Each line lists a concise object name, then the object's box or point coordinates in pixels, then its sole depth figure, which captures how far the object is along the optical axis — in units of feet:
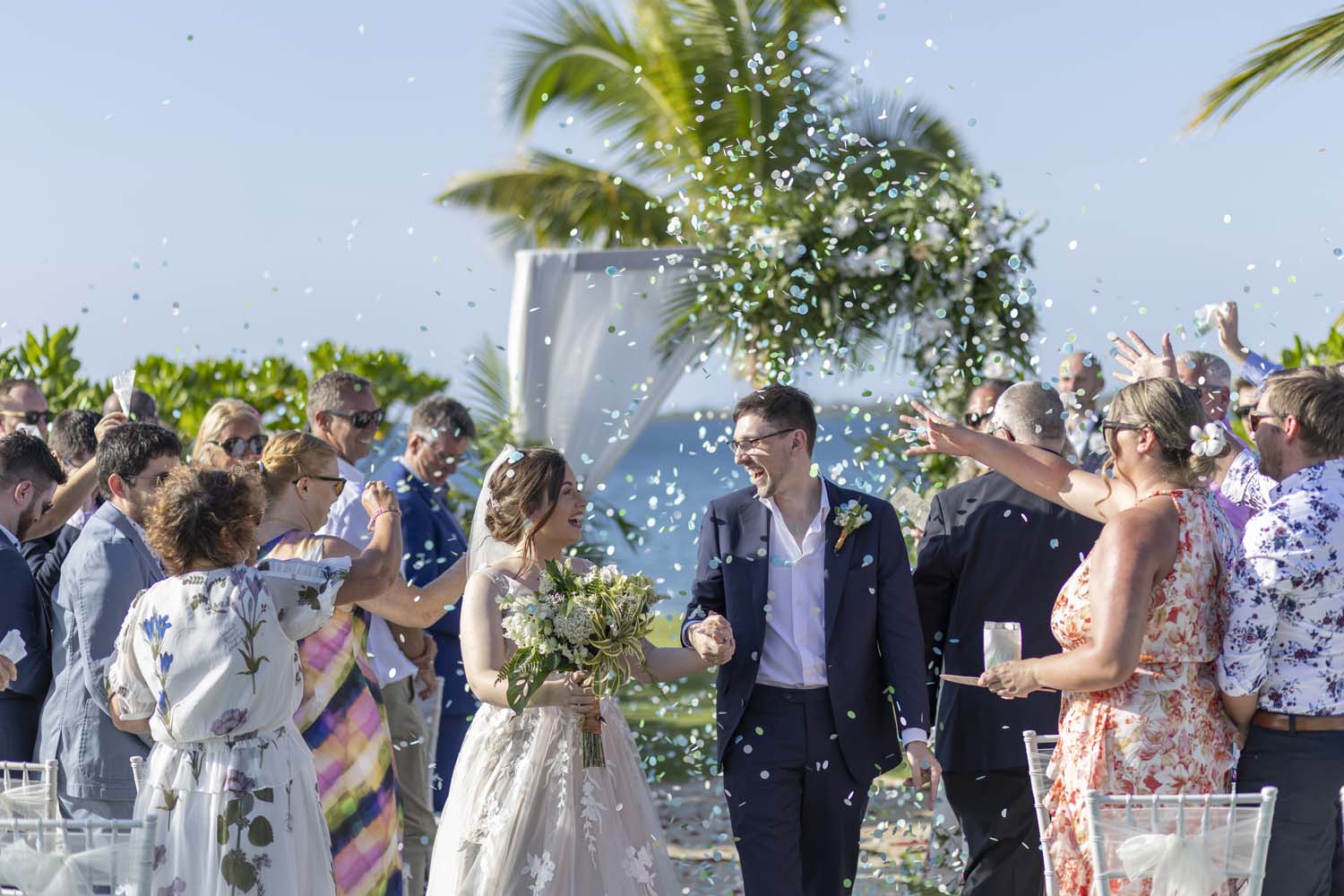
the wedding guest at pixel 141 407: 22.81
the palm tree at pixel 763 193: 26.37
